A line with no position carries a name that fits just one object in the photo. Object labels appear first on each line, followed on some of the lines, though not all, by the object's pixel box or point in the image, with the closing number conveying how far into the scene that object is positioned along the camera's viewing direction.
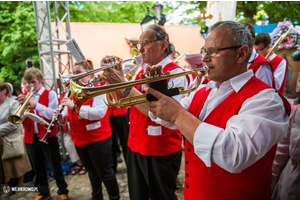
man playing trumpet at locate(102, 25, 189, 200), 2.25
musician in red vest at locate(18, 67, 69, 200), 3.49
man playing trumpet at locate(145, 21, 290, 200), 1.09
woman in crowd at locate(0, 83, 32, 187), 3.75
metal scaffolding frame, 5.10
